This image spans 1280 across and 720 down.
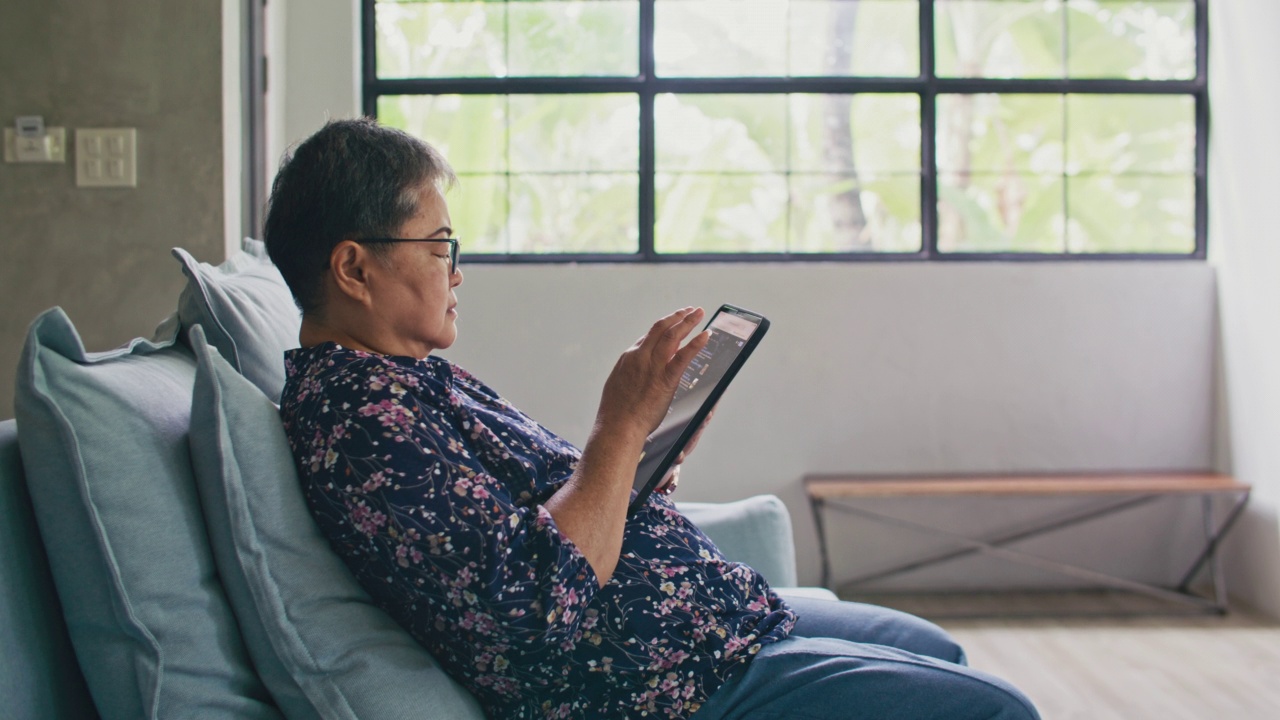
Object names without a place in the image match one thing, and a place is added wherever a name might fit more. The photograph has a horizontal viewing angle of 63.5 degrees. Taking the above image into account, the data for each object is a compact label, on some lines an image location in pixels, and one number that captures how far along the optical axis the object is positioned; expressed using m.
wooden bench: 3.05
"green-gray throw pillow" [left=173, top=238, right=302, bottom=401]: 1.23
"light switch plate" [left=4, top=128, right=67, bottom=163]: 2.48
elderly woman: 1.02
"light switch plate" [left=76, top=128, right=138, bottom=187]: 2.51
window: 3.37
